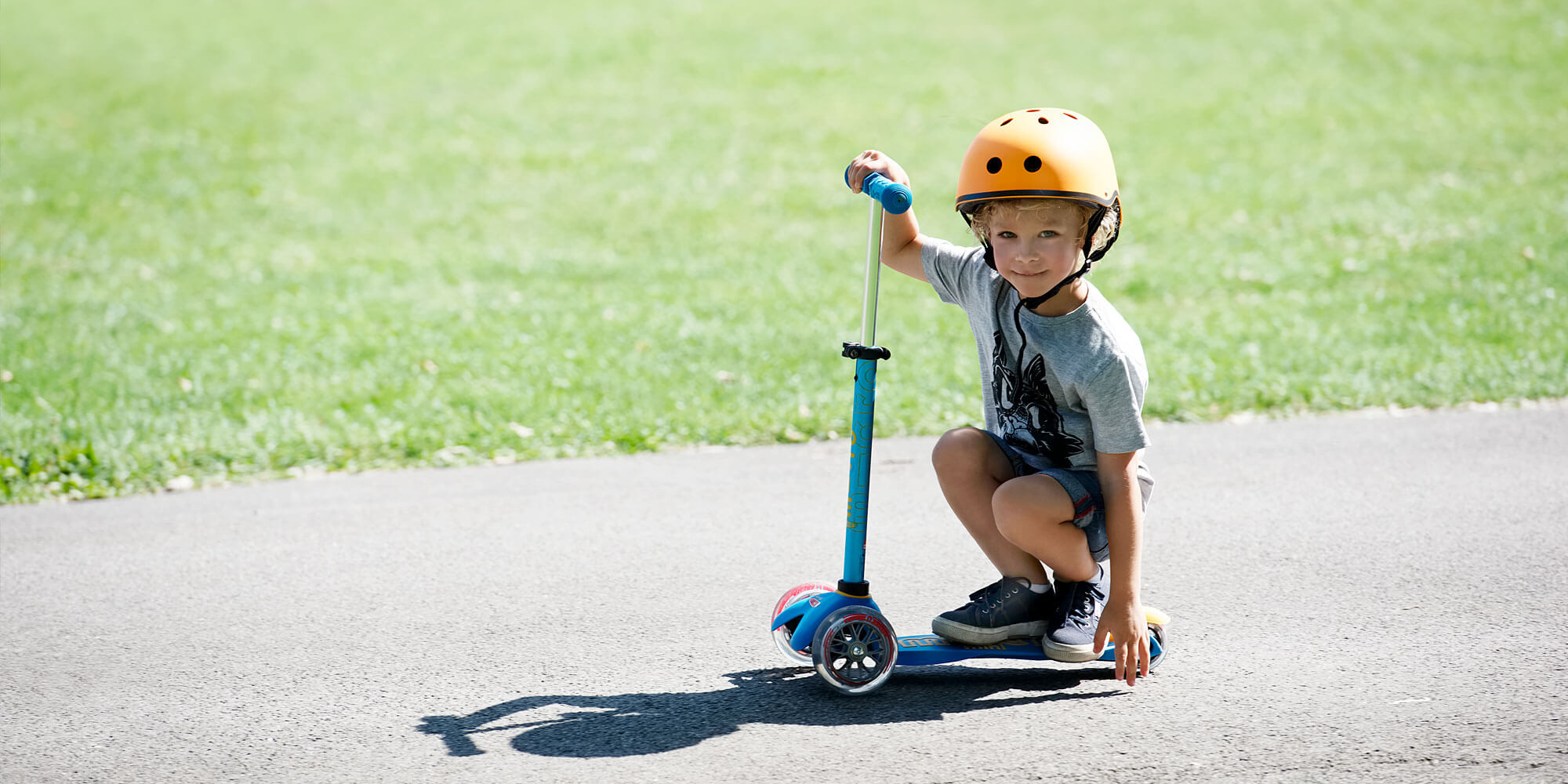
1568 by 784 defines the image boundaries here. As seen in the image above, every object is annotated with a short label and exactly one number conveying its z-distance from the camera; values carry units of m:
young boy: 6.69
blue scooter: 7.11
